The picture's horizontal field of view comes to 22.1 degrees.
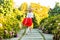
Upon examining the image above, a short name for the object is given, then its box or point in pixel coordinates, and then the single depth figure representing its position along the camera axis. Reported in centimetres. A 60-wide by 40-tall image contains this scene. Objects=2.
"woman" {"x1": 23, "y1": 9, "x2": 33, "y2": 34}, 934
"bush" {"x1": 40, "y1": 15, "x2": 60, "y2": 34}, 1036
